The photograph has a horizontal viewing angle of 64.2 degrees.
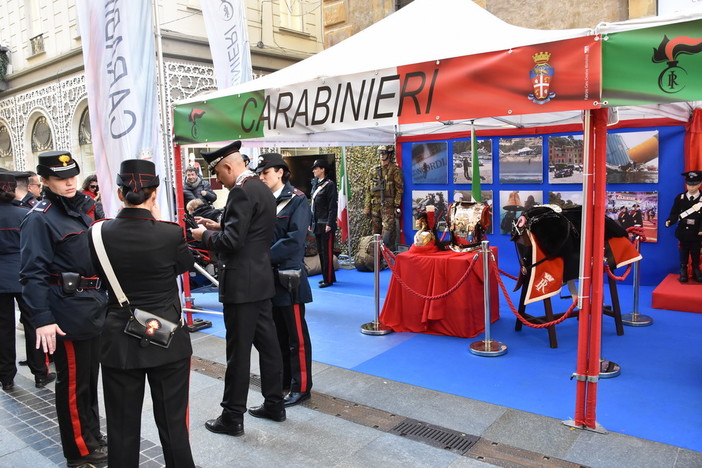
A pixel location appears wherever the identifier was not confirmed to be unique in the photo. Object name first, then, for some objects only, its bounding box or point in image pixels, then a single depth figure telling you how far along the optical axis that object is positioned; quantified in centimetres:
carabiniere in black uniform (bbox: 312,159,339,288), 887
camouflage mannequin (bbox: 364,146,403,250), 1029
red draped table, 587
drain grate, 361
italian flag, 1061
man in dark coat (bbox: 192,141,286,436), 364
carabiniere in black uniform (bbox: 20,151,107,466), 340
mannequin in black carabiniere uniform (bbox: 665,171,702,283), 702
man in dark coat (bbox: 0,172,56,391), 488
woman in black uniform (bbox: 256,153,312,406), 425
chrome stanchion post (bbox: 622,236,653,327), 612
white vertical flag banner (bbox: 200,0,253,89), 761
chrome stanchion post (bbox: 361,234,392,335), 612
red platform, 651
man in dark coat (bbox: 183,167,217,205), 918
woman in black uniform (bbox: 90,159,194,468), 272
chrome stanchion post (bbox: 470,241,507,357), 534
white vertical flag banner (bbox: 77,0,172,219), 537
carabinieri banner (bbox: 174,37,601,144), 344
